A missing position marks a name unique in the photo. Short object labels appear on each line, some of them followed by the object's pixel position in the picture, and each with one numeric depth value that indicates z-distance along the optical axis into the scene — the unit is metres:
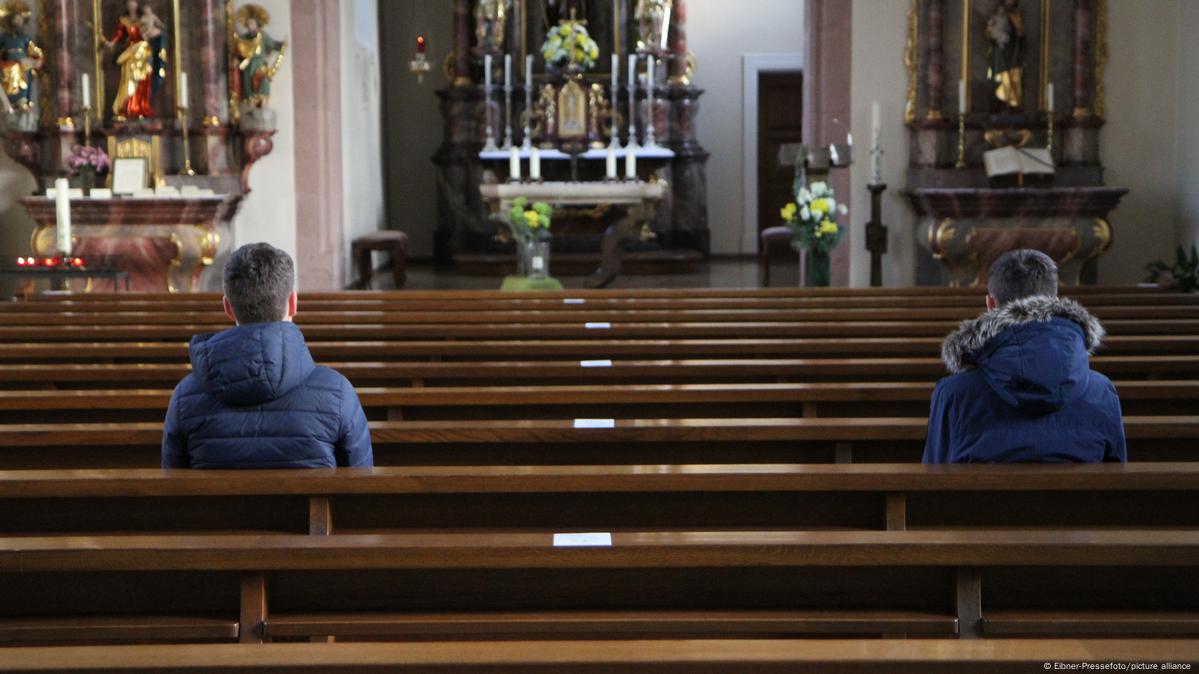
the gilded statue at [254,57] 10.45
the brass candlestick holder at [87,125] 10.34
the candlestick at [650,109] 13.96
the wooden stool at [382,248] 11.95
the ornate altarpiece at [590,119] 14.34
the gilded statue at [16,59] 10.28
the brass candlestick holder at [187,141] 10.38
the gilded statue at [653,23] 14.12
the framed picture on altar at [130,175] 10.08
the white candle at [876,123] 9.90
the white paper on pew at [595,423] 3.18
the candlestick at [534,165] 11.87
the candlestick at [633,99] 13.92
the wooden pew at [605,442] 3.18
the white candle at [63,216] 7.75
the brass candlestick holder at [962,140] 10.24
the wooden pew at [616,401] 3.88
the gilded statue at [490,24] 14.00
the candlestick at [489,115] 13.92
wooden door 15.58
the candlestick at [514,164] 11.64
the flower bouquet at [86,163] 9.93
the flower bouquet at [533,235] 10.10
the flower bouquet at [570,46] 14.05
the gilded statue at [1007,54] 10.35
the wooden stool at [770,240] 11.84
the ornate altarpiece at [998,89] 10.35
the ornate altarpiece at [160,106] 10.42
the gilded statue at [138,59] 10.45
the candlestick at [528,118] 13.91
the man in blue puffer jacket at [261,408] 2.81
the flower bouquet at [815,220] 9.27
